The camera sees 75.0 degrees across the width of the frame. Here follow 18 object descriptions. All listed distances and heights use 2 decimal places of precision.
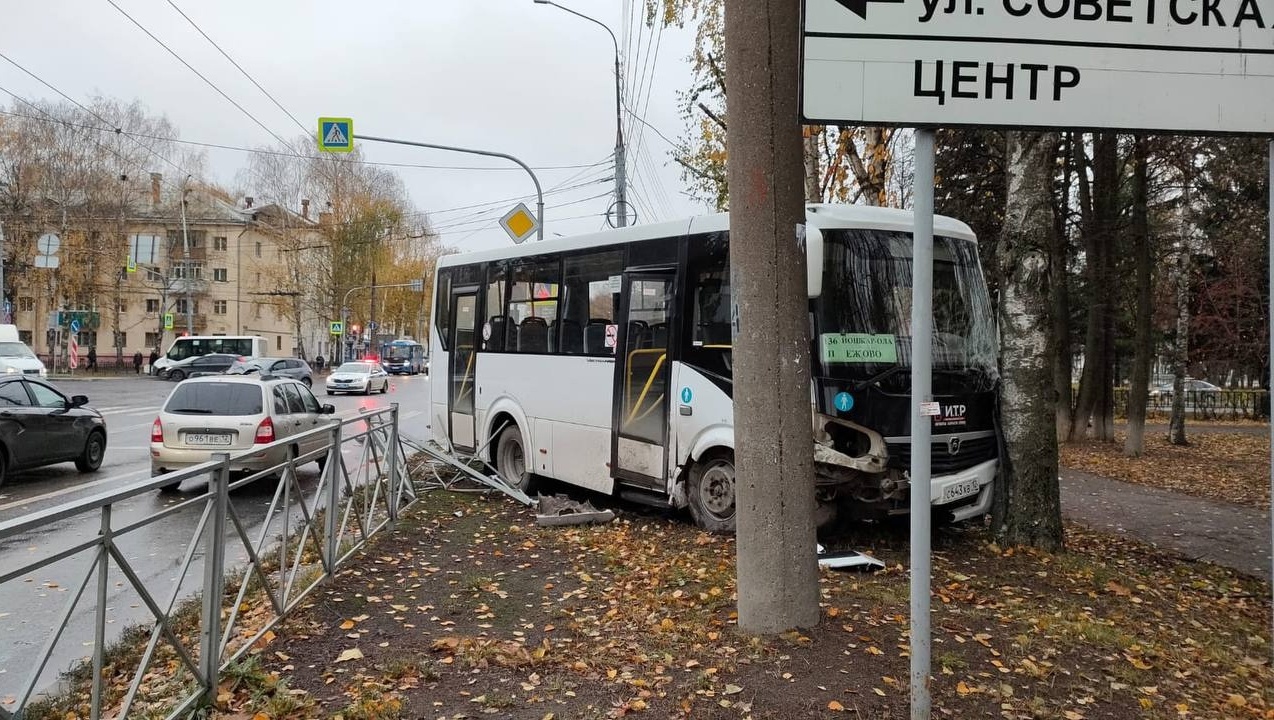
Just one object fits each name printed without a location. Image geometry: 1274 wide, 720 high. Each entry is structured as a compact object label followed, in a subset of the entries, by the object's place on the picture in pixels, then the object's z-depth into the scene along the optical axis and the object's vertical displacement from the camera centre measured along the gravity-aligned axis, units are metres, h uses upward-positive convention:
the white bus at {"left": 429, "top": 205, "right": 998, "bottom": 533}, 6.70 -0.19
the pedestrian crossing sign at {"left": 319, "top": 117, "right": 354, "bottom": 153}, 16.31 +4.17
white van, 27.64 -0.45
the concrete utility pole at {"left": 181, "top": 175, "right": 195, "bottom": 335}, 47.31 +4.87
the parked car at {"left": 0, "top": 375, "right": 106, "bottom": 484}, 10.76 -1.18
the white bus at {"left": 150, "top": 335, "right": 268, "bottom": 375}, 47.19 -0.15
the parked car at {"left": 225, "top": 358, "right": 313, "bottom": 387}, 33.69 -1.01
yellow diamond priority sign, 14.97 +2.21
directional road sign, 3.39 +1.17
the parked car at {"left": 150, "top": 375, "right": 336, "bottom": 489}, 10.38 -0.99
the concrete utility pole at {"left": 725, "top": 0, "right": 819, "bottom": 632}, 4.36 +0.18
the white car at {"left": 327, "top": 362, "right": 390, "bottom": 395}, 36.47 -1.53
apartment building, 47.56 +3.90
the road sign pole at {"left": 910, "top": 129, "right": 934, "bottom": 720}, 3.33 -0.17
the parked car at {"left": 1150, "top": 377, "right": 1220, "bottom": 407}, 33.41 -2.04
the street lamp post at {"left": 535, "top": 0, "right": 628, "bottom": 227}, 19.78 +4.12
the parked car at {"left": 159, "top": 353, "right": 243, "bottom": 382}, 40.53 -1.11
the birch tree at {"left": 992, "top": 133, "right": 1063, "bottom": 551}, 7.10 -0.24
